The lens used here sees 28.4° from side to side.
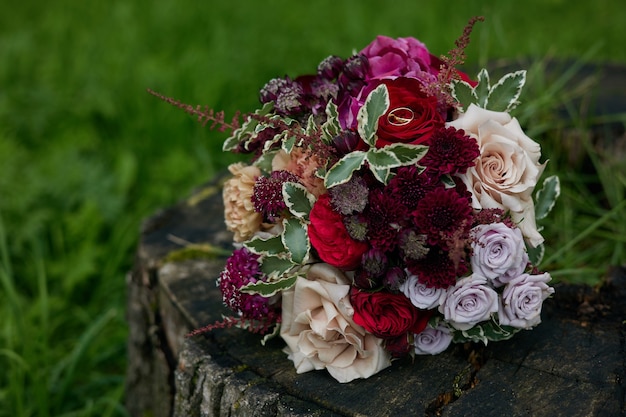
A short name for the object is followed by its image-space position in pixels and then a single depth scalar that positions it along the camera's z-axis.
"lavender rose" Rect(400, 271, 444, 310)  0.97
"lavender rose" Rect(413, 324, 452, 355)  1.01
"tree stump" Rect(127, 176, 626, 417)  0.97
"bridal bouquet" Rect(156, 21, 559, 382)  0.97
